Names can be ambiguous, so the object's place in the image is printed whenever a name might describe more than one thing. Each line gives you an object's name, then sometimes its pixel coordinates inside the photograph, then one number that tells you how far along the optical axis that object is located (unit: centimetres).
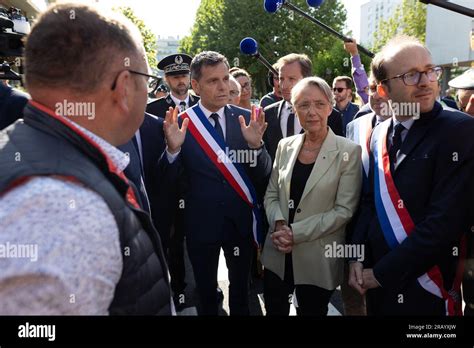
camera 238
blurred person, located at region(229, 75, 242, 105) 451
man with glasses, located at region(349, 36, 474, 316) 191
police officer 448
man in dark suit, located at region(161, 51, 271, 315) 291
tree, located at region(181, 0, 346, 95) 2814
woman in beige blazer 254
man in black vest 87
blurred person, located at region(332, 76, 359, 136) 561
